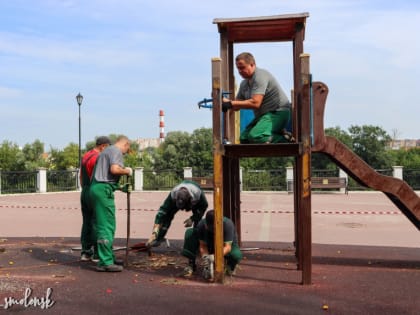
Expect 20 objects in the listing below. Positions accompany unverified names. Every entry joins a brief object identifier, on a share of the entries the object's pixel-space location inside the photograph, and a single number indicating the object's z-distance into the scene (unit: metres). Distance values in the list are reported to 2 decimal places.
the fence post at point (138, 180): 30.02
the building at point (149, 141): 139.54
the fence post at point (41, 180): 28.45
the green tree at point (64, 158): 54.12
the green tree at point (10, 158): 46.44
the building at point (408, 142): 136.45
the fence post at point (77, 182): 30.17
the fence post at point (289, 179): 27.34
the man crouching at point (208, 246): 5.92
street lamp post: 30.33
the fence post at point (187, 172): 29.73
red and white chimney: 84.75
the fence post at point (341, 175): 28.42
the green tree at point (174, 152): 52.03
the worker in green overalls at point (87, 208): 7.21
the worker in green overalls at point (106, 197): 6.32
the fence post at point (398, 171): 27.72
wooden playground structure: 5.75
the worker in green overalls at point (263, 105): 6.03
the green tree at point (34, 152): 47.66
